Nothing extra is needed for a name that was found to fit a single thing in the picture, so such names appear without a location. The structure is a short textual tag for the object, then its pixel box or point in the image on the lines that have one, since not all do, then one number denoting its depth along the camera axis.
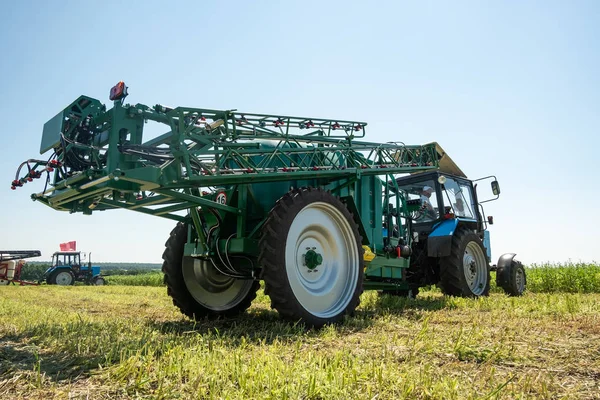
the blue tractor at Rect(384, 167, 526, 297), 8.24
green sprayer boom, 4.72
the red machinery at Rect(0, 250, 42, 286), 22.86
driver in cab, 9.07
